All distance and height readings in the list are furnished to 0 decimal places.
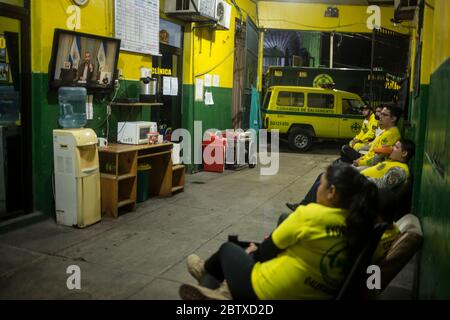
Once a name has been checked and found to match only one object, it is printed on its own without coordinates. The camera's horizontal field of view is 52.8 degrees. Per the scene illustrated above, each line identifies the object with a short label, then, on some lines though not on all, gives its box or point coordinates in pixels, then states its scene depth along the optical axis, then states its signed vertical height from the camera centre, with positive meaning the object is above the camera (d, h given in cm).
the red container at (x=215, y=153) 909 -97
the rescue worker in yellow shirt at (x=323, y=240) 239 -71
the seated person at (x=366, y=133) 952 -53
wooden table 556 -92
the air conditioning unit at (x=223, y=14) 846 +175
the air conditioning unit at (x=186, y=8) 755 +160
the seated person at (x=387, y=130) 596 -27
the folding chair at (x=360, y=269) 244 -86
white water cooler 506 -84
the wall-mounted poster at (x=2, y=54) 490 +49
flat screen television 521 +50
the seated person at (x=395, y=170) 420 -58
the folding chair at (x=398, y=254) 302 -96
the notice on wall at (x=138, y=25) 627 +113
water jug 536 -6
